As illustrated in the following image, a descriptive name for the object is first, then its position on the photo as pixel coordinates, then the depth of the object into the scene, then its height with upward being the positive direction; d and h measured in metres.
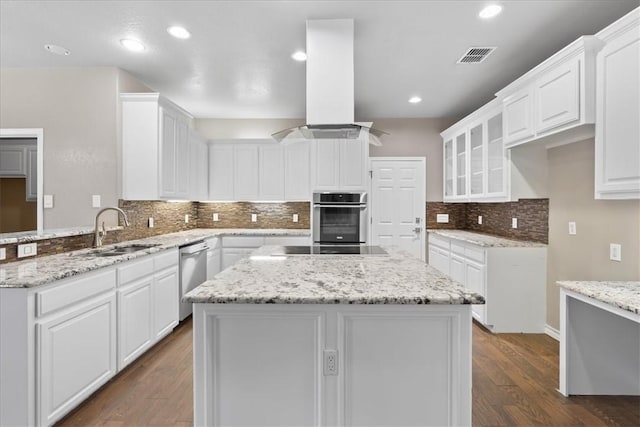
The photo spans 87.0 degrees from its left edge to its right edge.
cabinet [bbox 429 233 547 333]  3.41 -0.77
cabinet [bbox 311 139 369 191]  4.79 +0.67
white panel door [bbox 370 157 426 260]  5.22 +0.13
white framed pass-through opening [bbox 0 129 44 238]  3.36 +0.38
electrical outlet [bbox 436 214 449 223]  5.29 -0.10
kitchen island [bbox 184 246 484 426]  1.52 -0.69
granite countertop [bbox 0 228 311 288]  1.79 -0.35
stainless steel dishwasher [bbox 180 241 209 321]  3.59 -0.64
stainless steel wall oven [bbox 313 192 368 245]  4.64 -0.11
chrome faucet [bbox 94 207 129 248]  2.86 -0.21
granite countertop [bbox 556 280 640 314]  1.79 -0.47
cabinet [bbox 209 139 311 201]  4.94 +0.60
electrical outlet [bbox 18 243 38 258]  2.29 -0.27
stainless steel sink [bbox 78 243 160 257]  2.73 -0.35
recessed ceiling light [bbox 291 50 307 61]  3.08 +1.45
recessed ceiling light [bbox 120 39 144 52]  2.85 +1.44
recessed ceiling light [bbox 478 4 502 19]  2.33 +1.42
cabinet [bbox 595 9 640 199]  1.95 +0.62
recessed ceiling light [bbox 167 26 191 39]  2.64 +1.43
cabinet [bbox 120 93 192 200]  3.42 +0.66
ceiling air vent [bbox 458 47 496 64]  2.96 +1.44
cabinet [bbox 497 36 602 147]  2.28 +0.90
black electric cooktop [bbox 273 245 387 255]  2.65 -0.33
